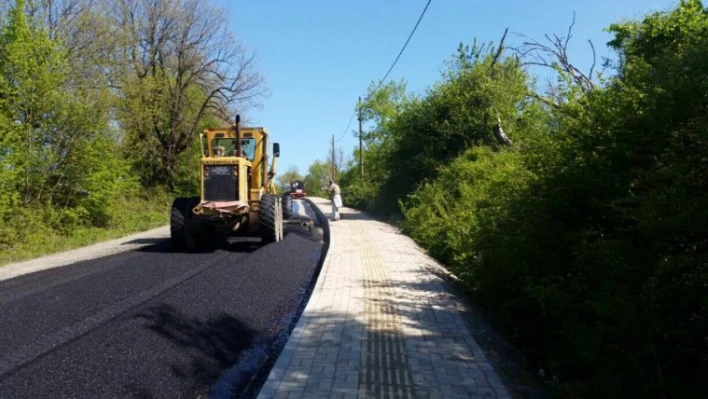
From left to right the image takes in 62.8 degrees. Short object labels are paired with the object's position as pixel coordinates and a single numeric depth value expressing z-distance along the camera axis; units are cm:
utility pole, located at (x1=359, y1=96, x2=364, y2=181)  4175
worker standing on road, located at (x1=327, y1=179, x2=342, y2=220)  2309
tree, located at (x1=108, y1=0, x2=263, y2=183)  3008
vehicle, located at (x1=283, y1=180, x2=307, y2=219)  5778
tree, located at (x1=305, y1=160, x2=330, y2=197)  8881
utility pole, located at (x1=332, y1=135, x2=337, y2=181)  7124
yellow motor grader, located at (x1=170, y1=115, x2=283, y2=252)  1348
